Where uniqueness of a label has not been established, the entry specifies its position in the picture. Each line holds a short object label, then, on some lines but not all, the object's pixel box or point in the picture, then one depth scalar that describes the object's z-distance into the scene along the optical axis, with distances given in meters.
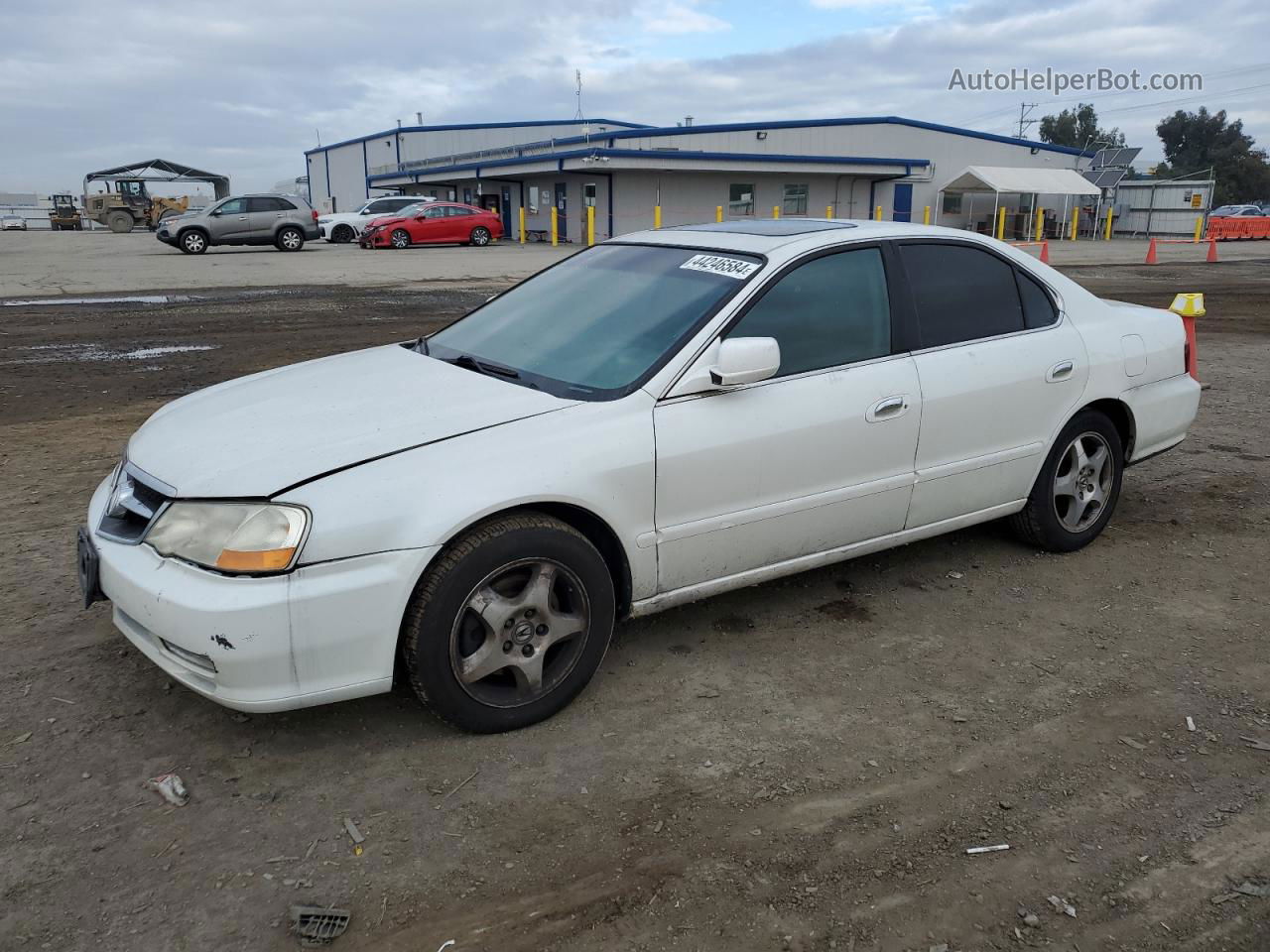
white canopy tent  42.75
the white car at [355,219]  33.97
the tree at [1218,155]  86.00
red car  30.62
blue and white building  37.84
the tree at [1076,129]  106.69
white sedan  2.83
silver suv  26.44
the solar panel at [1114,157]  46.69
